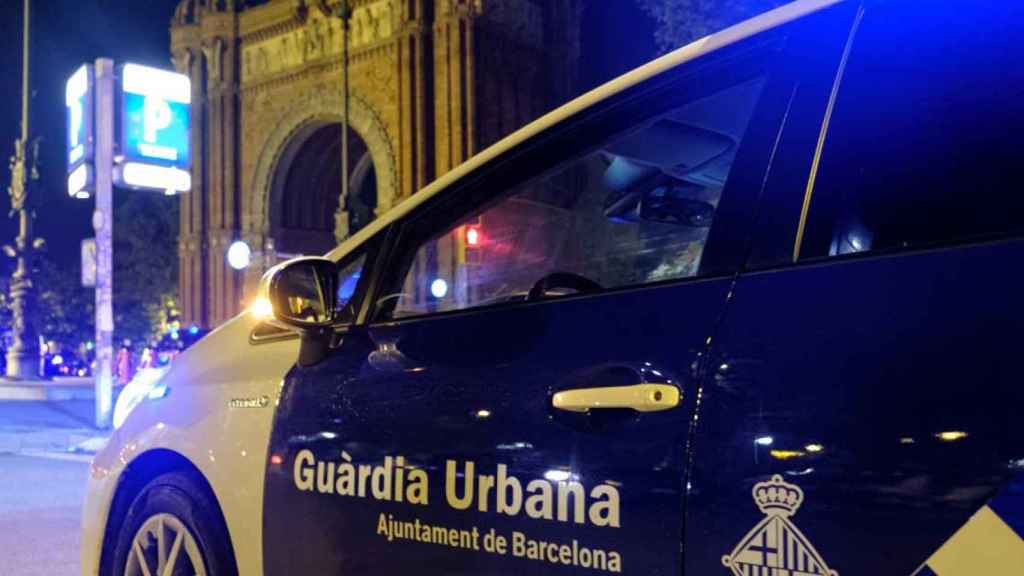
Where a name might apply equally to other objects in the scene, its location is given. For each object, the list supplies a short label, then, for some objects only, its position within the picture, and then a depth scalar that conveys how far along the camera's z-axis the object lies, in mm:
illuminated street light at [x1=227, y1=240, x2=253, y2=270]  16109
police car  1429
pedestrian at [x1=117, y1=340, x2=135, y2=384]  25844
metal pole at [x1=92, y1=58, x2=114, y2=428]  13633
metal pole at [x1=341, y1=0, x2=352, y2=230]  21844
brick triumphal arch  29672
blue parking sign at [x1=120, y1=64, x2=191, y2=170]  14117
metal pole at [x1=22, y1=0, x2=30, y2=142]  17877
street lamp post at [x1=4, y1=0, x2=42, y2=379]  21391
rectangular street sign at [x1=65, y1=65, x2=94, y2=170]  13922
